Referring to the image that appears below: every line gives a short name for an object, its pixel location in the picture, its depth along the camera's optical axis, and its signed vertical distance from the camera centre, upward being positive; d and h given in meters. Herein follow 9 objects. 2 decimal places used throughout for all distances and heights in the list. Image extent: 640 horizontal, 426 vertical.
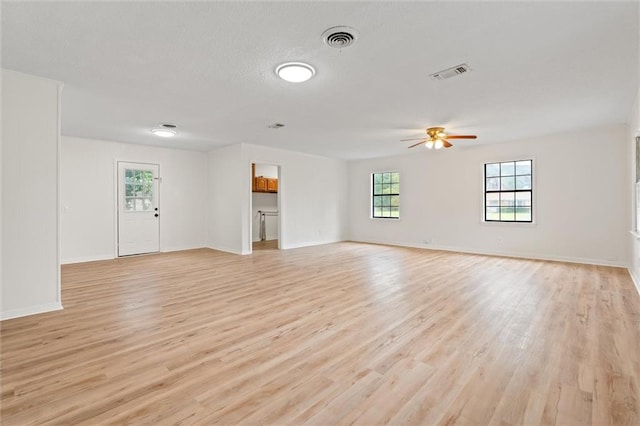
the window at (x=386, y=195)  8.55 +0.48
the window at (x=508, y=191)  6.39 +0.45
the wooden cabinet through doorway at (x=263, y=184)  8.70 +0.84
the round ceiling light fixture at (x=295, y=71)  2.96 +1.40
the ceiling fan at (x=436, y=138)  5.30 +1.28
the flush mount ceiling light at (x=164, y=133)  5.59 +1.48
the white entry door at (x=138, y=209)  6.74 +0.07
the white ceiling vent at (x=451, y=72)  3.04 +1.43
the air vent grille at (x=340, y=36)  2.38 +1.40
